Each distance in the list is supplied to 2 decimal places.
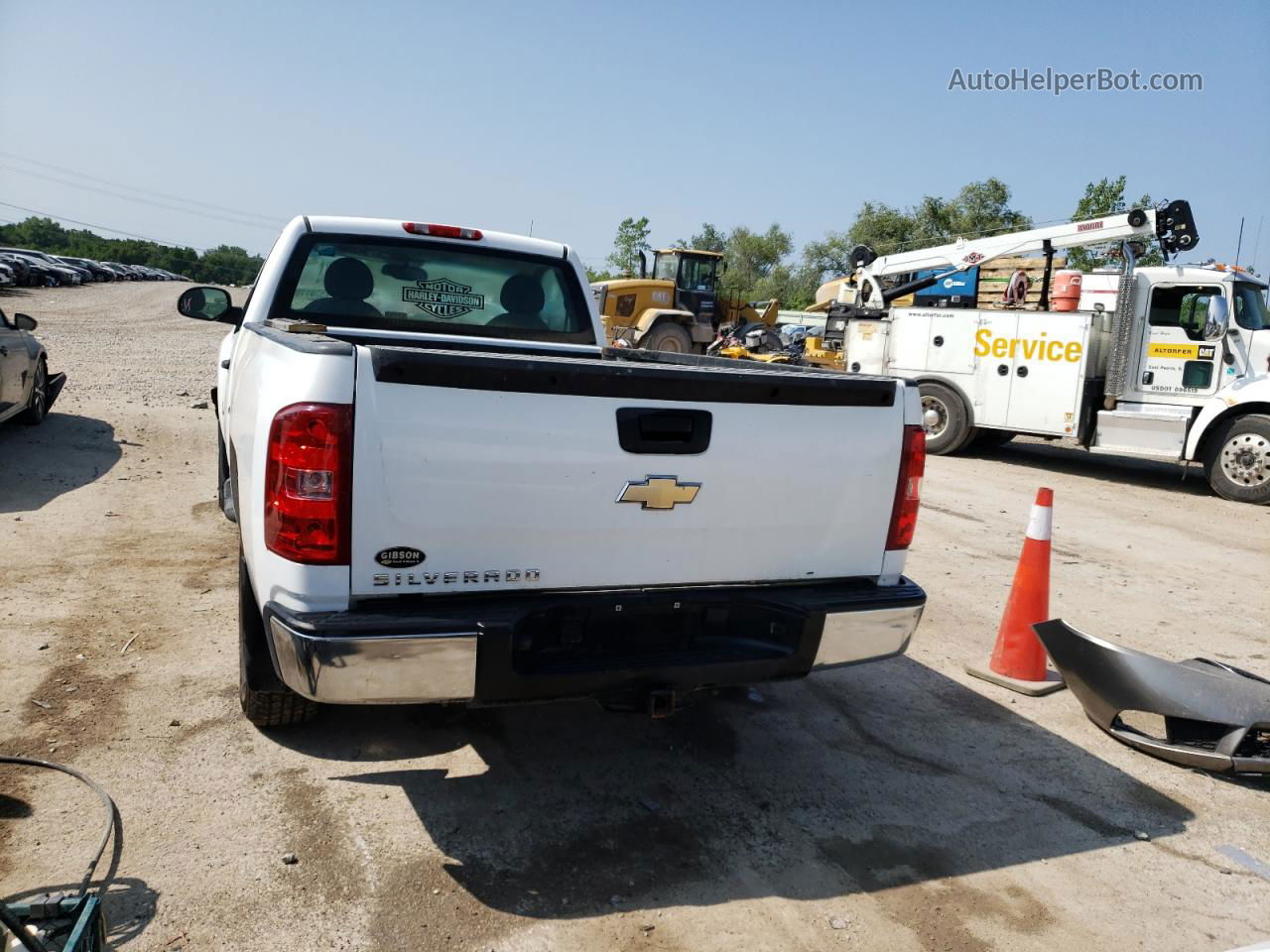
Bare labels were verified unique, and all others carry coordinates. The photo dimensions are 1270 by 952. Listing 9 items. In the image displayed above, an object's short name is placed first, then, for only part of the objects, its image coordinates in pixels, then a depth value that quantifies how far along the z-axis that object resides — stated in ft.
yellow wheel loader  71.41
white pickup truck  8.58
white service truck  37.01
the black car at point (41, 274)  141.49
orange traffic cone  15.72
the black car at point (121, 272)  221.09
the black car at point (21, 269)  132.57
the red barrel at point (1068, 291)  41.06
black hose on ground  8.70
